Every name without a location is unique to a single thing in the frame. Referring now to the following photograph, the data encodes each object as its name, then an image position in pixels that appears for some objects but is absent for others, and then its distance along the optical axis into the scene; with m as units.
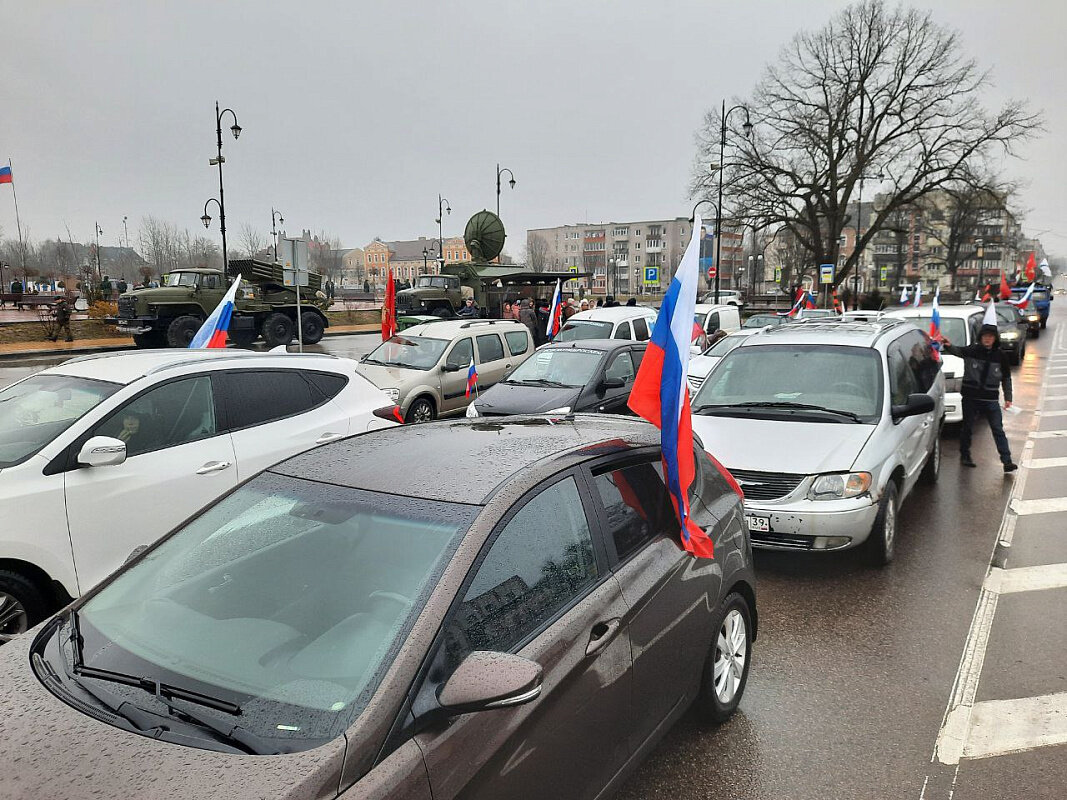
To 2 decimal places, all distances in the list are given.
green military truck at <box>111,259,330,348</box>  21.22
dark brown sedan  1.80
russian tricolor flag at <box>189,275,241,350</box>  8.78
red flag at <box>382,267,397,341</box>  15.97
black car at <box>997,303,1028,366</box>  20.48
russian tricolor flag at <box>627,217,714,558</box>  3.28
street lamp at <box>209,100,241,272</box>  27.21
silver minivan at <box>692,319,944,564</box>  5.34
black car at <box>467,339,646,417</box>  9.40
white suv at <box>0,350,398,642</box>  3.98
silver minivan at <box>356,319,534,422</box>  11.09
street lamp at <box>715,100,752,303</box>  31.77
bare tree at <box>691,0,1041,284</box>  37.72
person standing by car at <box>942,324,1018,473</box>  8.64
